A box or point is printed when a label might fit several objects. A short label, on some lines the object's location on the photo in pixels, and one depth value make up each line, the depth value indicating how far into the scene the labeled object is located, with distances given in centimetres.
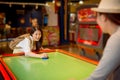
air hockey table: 207
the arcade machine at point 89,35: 324
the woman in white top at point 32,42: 302
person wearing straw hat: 97
